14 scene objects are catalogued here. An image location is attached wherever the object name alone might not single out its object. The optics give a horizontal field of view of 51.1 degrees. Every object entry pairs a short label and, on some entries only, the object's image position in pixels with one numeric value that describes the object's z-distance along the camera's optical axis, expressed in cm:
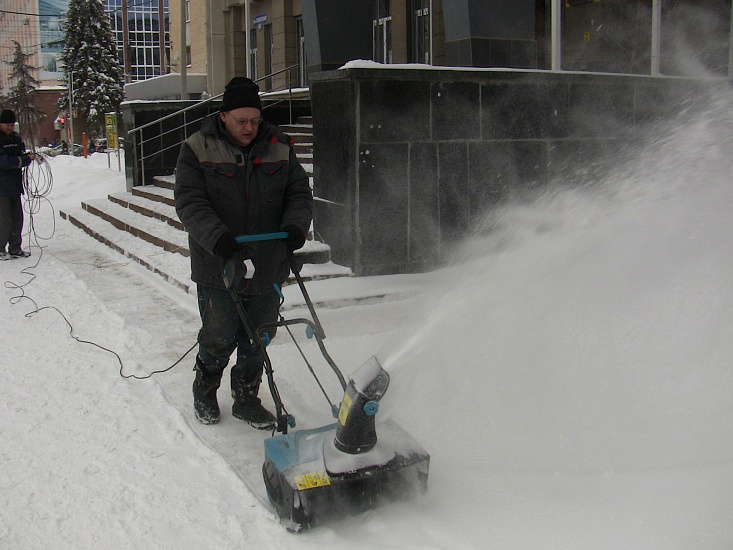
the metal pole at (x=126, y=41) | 3880
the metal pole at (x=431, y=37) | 1424
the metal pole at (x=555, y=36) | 970
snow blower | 311
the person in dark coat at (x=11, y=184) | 924
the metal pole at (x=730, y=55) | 1006
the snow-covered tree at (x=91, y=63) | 5025
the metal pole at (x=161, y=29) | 3547
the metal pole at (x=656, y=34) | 1013
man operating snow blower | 378
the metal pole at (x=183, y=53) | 1633
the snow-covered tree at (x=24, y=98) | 4797
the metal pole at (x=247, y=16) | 1864
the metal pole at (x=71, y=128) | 4211
